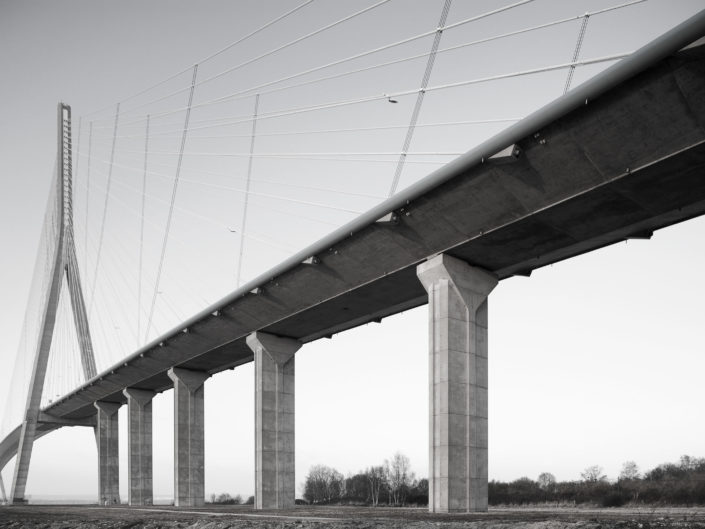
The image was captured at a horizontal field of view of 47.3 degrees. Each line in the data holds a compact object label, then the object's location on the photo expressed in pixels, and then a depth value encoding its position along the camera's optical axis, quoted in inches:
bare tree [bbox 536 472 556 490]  2786.4
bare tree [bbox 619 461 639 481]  2460.9
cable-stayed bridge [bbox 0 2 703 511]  782.5
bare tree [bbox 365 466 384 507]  3313.5
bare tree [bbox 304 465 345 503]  3981.3
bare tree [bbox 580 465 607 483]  2515.3
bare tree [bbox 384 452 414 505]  3211.1
